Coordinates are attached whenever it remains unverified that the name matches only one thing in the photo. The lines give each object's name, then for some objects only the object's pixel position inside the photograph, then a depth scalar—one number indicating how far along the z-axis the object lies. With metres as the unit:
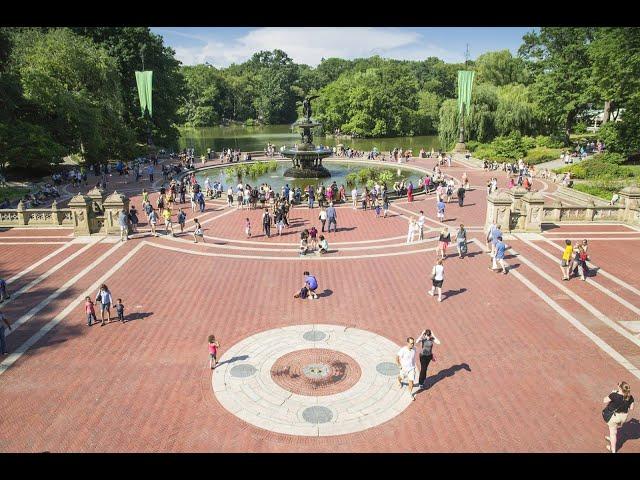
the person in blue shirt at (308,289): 16.78
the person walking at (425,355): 11.77
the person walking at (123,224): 23.55
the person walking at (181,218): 25.17
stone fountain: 42.62
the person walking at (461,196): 30.83
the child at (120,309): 15.24
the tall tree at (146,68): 59.53
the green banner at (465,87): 55.53
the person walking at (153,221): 24.58
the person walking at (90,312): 14.95
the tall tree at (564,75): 56.72
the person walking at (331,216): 25.08
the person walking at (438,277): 16.36
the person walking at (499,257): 19.08
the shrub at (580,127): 63.73
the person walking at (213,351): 12.50
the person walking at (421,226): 23.52
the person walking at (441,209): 26.84
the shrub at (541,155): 50.81
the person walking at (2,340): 13.43
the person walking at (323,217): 25.33
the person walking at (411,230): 23.41
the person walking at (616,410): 9.49
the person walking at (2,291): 16.80
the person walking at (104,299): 15.19
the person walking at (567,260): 18.38
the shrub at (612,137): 44.75
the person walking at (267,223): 24.44
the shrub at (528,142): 54.14
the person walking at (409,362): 11.38
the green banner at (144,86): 50.37
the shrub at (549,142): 57.88
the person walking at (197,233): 23.67
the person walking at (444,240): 20.45
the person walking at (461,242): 20.78
